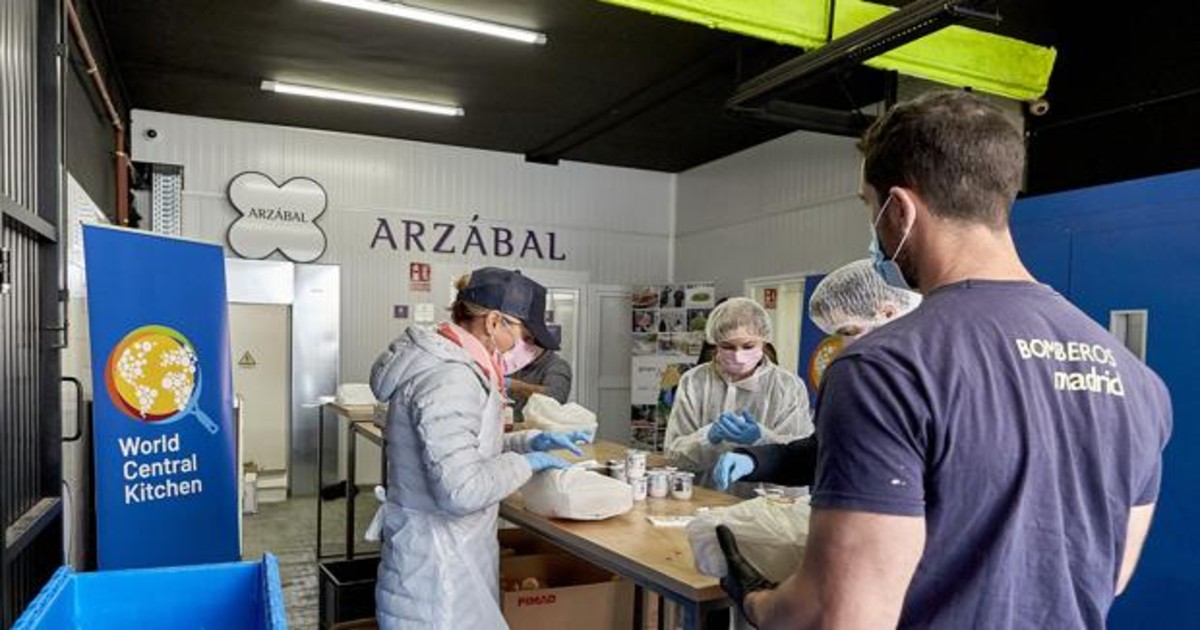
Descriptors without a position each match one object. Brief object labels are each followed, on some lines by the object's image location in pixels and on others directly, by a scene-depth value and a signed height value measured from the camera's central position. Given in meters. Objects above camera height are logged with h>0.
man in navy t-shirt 0.87 -0.17
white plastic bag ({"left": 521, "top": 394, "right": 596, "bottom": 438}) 2.97 -0.54
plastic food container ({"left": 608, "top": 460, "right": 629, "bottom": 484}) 2.39 -0.61
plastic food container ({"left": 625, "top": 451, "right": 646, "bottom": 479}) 2.38 -0.58
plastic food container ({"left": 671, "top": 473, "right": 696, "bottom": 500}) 2.39 -0.65
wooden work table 1.58 -0.66
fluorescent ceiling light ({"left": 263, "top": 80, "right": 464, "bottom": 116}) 5.58 +1.41
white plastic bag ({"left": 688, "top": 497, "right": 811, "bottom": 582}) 1.38 -0.48
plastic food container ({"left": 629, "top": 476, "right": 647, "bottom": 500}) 2.35 -0.64
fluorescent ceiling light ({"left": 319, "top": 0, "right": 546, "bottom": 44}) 4.04 +1.50
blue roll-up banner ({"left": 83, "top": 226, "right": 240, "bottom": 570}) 2.95 -0.54
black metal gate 1.89 -0.09
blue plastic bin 1.30 -0.60
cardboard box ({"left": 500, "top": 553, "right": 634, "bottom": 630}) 2.37 -1.04
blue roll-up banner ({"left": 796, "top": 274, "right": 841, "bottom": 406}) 5.38 -0.45
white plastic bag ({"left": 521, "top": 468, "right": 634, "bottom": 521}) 2.06 -0.59
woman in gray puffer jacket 1.85 -0.47
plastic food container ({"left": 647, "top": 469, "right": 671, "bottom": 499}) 2.41 -0.65
